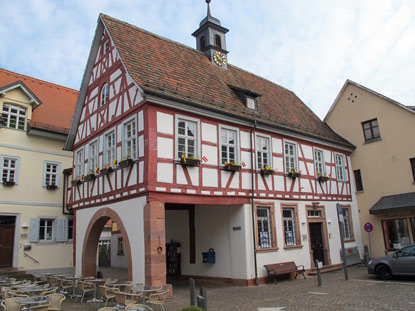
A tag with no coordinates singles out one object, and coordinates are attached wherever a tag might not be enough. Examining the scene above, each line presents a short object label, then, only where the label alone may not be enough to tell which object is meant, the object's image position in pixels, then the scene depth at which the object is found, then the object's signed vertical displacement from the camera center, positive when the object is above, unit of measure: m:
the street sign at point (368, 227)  15.99 +0.21
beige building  18.05 +3.46
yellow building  18.05 +2.97
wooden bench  13.79 -1.25
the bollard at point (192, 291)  7.97 -1.11
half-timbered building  11.91 +2.57
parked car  12.80 -1.13
